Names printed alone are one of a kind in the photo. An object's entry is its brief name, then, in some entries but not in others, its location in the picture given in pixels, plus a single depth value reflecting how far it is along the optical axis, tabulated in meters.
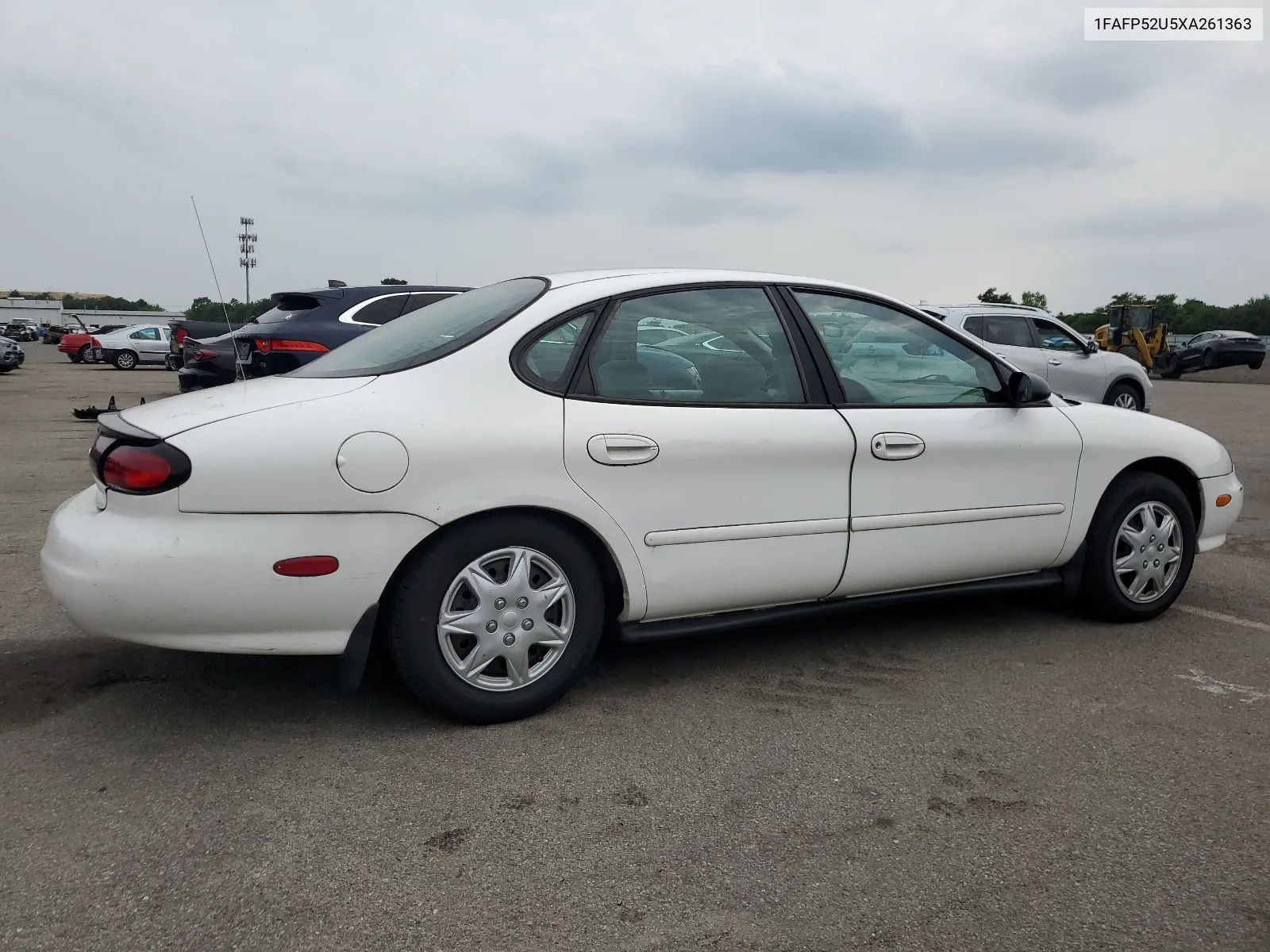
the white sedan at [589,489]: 2.83
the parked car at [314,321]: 8.55
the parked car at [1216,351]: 29.92
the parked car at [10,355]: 24.42
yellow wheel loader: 29.52
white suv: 12.62
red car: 31.02
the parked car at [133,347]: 29.34
